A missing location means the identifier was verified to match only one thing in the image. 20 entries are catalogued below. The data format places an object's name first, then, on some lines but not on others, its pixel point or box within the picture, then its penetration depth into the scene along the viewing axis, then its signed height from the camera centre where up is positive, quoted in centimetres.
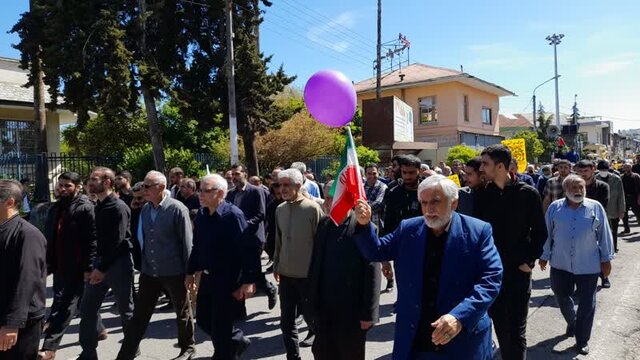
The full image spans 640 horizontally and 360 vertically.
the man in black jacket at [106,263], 494 -94
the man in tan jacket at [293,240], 480 -70
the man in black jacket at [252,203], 696 -50
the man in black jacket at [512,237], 417 -64
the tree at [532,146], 3625 +118
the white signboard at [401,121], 1661 +158
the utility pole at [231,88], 1459 +250
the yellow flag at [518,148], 1205 +35
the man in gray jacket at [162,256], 490 -84
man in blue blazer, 280 -64
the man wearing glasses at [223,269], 450 -91
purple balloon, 423 +60
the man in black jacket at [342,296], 380 -99
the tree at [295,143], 2216 +115
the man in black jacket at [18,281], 335 -73
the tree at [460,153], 2430 +54
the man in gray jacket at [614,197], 992 -74
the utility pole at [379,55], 2512 +566
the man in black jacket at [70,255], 508 -84
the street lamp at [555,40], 4341 +1083
